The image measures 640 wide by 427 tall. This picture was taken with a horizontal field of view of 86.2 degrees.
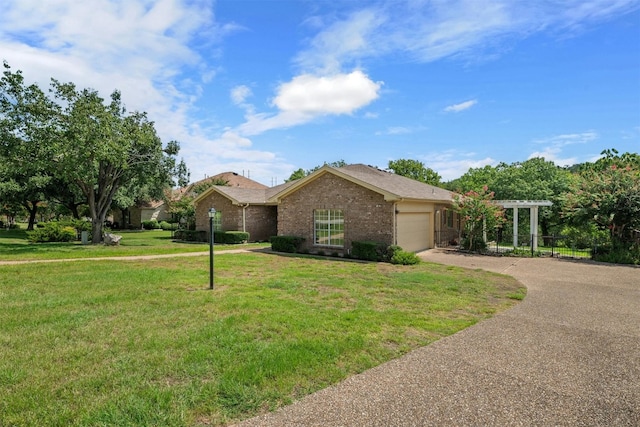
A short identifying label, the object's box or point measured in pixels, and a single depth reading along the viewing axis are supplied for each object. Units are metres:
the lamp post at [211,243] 8.58
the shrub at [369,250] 14.76
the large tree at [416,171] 44.59
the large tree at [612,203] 14.48
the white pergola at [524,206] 18.12
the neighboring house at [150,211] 42.84
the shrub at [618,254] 13.96
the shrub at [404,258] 13.74
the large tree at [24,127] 17.08
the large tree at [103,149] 17.27
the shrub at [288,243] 17.52
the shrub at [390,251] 14.38
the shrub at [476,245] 17.64
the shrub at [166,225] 39.39
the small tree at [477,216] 17.31
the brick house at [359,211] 15.40
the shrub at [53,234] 21.64
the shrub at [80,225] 25.12
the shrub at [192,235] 24.15
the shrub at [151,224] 41.20
